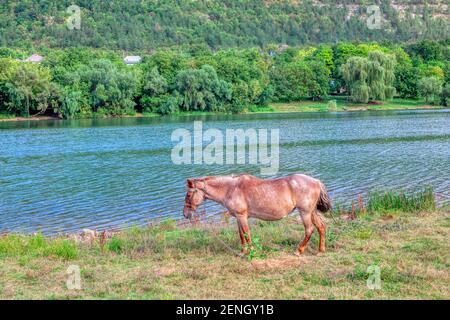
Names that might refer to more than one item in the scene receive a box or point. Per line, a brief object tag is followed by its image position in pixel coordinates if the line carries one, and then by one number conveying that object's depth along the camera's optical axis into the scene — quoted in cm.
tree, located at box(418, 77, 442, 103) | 9219
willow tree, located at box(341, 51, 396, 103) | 8750
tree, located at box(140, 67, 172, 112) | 8306
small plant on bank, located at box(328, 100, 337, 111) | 9020
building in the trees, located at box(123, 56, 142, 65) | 14434
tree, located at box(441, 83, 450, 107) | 9106
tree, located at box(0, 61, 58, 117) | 7512
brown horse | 1062
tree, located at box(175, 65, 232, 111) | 8312
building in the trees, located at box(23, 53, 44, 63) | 13131
